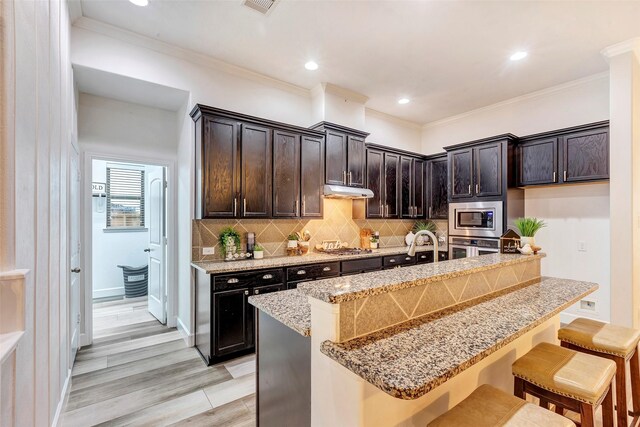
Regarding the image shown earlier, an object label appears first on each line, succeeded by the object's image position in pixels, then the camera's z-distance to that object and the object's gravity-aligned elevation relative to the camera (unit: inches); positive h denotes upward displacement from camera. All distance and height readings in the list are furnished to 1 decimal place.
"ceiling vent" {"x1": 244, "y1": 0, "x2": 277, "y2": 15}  98.6 +70.7
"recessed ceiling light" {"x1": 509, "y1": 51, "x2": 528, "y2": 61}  127.1 +68.3
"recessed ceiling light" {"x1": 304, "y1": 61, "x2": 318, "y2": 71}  136.7 +69.4
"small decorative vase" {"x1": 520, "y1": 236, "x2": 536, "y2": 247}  92.4 -9.0
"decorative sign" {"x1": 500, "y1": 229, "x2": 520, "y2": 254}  93.4 -9.7
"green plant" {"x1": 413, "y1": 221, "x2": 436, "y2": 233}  208.4 -9.3
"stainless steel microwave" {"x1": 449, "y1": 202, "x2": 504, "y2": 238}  160.6 -3.6
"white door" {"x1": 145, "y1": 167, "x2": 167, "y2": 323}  155.2 -16.6
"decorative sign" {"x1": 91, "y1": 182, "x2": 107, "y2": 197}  202.1 +17.4
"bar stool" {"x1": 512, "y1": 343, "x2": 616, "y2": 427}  53.6 -31.8
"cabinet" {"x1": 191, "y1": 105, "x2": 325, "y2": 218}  122.3 +21.2
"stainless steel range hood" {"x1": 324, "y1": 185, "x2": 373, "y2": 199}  152.9 +11.2
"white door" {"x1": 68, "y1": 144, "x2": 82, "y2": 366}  105.8 -14.1
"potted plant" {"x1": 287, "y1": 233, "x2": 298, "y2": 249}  152.4 -14.2
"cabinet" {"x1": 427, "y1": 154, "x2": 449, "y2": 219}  198.5 +17.3
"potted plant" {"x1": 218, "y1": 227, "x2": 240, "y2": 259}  133.0 -12.5
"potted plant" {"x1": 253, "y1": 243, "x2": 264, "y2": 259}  138.4 -18.0
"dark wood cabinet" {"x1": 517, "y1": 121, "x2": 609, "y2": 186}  136.8 +28.2
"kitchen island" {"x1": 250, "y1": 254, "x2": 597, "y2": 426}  40.0 -20.0
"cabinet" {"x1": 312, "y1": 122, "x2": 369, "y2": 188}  157.2 +32.4
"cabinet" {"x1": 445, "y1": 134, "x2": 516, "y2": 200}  160.2 +25.4
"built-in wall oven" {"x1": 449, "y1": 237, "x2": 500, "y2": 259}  162.2 -19.5
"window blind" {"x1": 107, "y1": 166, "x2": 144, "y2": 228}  208.2 +12.5
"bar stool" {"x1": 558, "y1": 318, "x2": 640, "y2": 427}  69.8 -32.7
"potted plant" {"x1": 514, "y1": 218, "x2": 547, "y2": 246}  92.8 -5.4
